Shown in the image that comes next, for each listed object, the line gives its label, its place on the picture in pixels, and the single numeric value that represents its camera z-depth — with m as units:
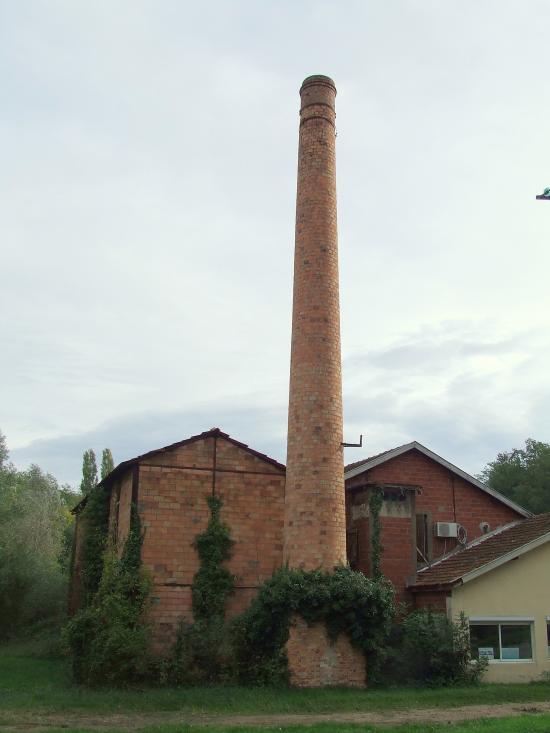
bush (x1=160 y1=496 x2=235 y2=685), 17.61
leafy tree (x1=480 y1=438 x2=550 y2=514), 41.34
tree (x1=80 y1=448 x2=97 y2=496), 53.81
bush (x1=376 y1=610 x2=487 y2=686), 17.56
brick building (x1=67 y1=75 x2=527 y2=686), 18.03
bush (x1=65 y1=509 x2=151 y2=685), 17.11
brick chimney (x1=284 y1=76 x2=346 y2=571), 18.02
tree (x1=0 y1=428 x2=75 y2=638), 32.69
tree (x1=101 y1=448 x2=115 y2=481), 49.84
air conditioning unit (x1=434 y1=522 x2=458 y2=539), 22.23
